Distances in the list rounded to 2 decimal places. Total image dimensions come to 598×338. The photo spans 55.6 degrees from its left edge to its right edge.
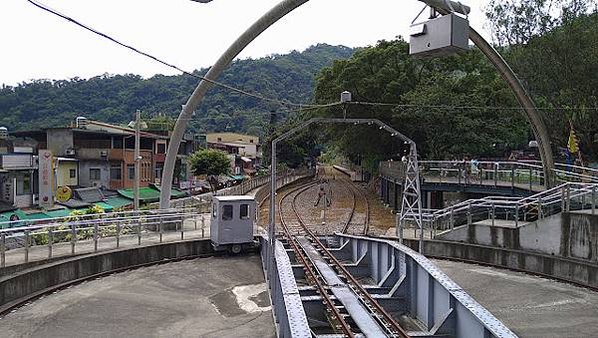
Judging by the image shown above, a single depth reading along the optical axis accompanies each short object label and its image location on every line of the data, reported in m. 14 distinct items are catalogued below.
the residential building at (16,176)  30.73
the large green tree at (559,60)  22.12
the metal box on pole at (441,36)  7.08
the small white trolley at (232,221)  18.50
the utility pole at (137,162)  21.89
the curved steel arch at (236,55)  18.94
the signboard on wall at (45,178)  32.28
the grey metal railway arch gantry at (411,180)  17.96
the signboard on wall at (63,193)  31.25
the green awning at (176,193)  43.25
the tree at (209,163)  42.81
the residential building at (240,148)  70.04
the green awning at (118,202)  36.51
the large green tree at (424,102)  32.97
